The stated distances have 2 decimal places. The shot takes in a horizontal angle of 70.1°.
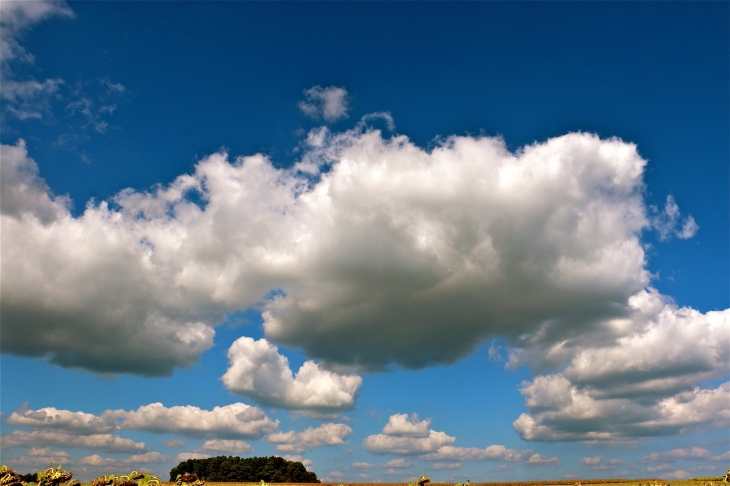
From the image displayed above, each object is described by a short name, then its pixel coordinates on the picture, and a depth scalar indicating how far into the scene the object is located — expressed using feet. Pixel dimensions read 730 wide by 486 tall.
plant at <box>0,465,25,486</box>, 70.18
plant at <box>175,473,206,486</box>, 78.23
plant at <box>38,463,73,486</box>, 73.92
